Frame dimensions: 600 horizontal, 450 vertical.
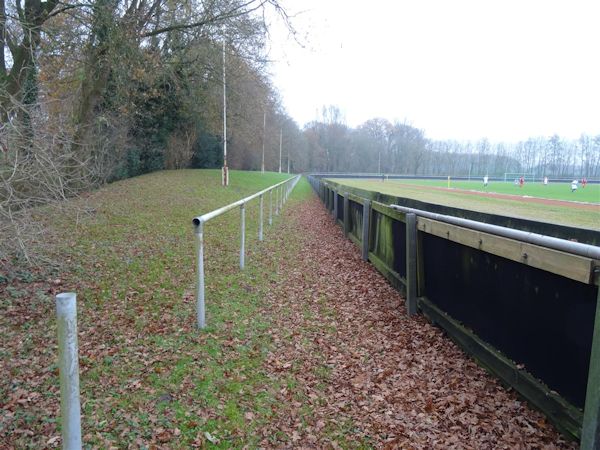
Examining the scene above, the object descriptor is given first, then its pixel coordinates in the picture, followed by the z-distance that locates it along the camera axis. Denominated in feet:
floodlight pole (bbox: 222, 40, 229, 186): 86.77
